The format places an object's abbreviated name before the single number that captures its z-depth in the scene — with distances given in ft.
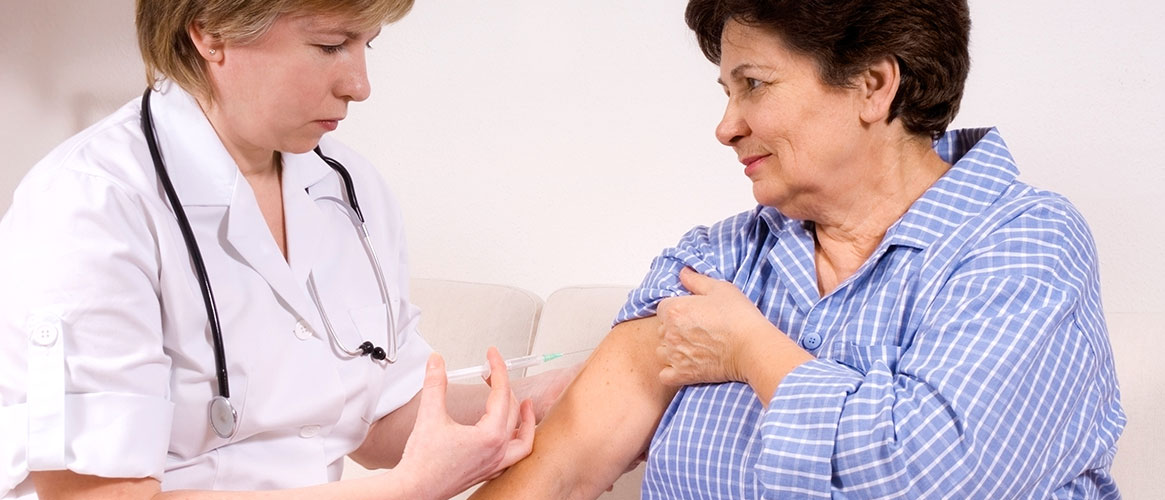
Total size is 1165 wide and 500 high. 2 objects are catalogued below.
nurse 4.33
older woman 4.23
